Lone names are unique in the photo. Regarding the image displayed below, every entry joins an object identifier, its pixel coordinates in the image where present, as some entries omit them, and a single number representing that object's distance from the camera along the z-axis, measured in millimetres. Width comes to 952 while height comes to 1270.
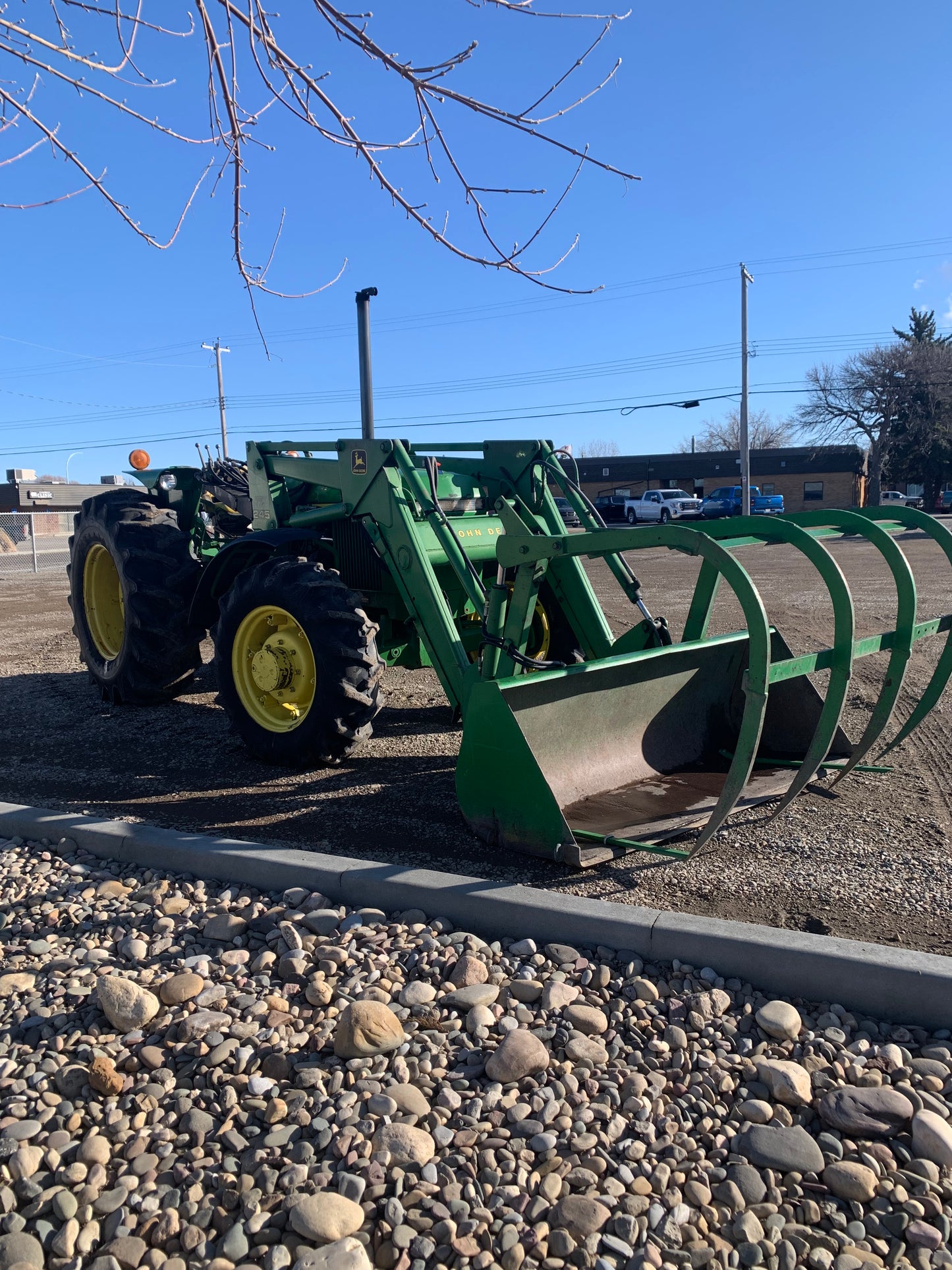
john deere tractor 4000
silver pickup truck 42250
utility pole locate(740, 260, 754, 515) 32438
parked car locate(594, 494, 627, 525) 44281
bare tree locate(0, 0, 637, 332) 2520
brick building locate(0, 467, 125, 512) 51438
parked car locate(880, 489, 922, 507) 51688
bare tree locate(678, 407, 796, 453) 83562
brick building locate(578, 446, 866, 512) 51625
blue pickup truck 38938
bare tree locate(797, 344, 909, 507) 47219
